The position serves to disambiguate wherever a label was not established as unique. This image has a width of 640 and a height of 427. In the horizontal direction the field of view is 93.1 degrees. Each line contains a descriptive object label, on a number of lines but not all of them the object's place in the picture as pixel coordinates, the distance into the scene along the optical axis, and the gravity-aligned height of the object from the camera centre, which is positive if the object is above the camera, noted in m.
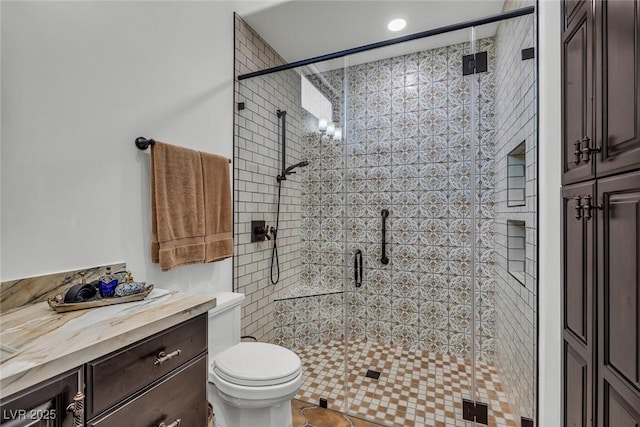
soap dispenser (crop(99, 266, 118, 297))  1.13 -0.26
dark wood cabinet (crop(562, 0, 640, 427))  0.87 +0.01
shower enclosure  2.00 -0.05
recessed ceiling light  2.32 +1.49
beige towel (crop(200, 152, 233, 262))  1.83 +0.05
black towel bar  1.50 +0.37
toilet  1.44 -0.79
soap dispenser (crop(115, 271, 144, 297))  1.14 -0.28
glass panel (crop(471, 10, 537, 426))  1.71 -0.06
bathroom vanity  0.66 -0.38
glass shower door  2.44 +0.01
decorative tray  1.01 -0.31
